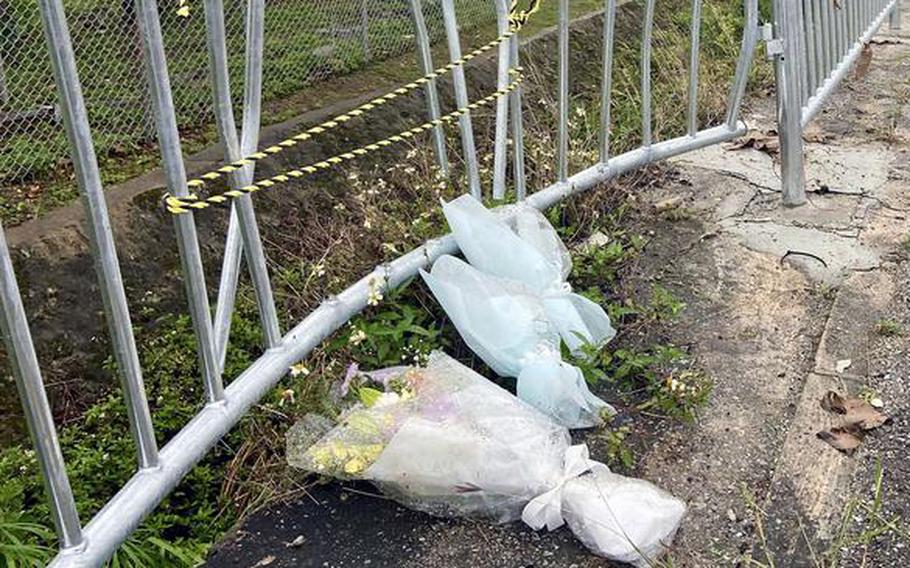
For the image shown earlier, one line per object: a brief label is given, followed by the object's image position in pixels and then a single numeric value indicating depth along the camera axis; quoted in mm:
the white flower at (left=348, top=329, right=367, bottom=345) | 2566
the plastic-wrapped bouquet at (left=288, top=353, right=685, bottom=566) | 2043
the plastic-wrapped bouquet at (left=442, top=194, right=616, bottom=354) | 2740
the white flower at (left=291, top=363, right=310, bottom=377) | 2354
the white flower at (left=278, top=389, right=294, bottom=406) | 2394
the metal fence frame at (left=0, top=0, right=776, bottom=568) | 1582
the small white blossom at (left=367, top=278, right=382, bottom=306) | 2645
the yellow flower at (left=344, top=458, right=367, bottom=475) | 2172
